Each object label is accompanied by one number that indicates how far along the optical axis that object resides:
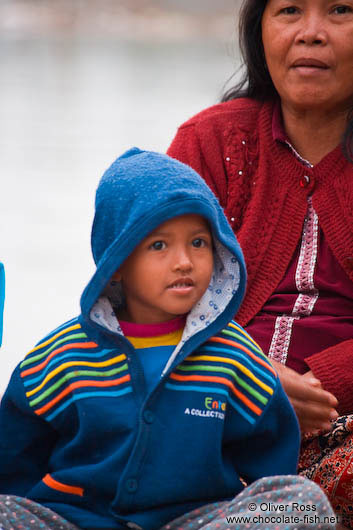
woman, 3.66
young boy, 3.33
